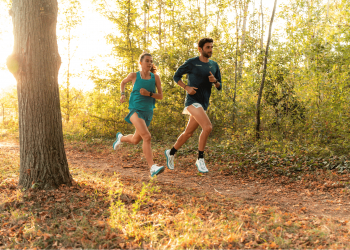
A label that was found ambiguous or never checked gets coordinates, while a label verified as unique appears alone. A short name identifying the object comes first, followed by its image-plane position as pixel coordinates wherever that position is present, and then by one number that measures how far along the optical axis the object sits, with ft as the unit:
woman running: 16.72
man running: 16.90
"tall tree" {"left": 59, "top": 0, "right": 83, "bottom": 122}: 47.69
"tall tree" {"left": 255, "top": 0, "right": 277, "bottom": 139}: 25.69
